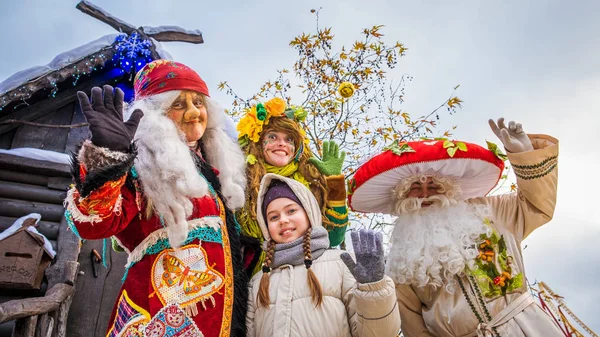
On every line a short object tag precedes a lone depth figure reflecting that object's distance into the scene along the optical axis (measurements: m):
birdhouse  4.12
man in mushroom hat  2.74
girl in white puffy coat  2.34
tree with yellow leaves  6.52
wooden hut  4.41
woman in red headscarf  1.96
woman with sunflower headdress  3.35
